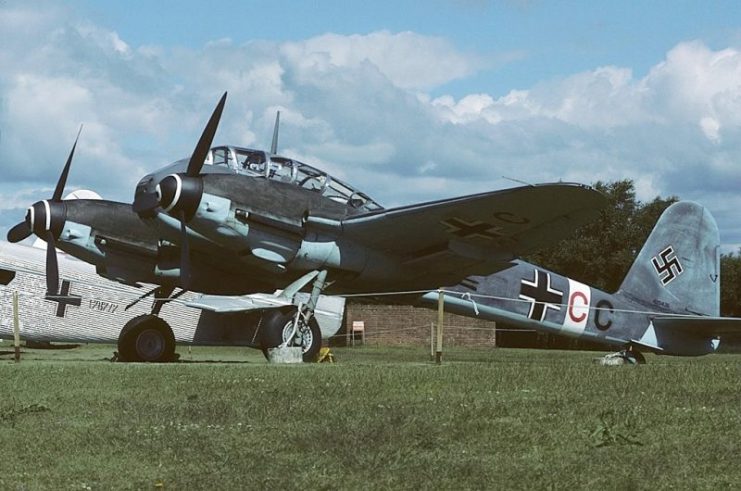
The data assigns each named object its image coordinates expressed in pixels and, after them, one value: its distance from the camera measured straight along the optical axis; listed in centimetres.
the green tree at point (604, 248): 6388
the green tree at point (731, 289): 6469
